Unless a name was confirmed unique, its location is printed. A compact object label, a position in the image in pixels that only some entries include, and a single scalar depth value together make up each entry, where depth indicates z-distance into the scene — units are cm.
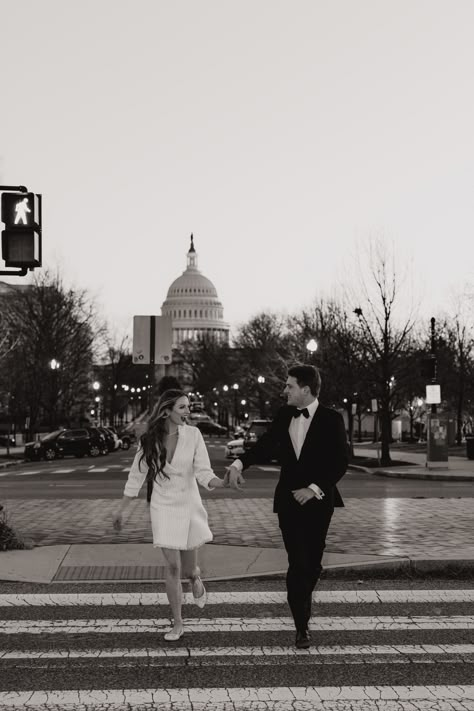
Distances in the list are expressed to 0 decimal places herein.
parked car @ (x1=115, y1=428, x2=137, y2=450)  6875
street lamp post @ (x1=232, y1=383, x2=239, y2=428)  10556
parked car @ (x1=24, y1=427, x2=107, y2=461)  4534
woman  679
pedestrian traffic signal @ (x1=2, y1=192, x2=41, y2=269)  1309
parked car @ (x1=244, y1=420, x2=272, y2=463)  4053
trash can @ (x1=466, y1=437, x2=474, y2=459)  3704
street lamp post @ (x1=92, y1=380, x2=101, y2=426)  6881
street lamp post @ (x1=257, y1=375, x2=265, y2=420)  8487
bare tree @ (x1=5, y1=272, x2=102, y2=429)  5581
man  659
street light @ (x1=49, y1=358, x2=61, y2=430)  5544
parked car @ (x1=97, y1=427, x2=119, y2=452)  5453
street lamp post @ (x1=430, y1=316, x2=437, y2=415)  3031
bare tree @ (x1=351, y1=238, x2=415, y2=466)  3459
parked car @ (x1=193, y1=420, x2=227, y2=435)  10150
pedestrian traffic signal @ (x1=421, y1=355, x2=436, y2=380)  2994
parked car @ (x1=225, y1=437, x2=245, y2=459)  4003
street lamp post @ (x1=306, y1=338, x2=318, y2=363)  3426
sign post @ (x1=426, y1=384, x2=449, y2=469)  2983
